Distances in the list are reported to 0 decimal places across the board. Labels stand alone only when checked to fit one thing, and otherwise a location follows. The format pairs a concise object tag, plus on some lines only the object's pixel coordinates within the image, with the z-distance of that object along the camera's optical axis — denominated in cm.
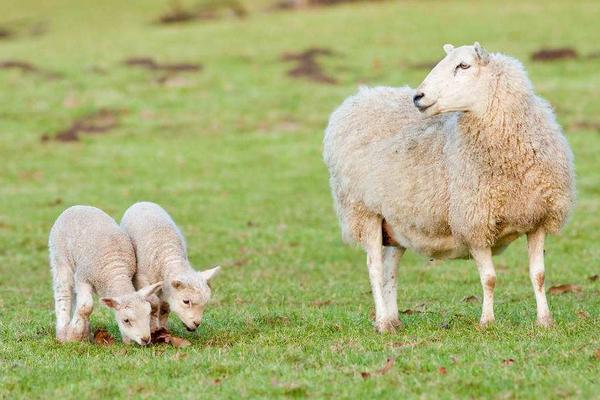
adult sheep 1953
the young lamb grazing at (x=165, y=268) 1952
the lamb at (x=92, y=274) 1911
